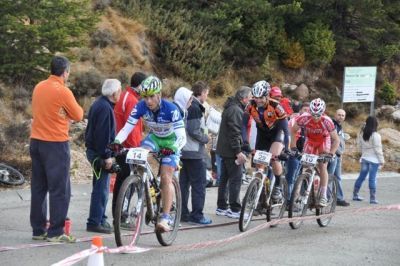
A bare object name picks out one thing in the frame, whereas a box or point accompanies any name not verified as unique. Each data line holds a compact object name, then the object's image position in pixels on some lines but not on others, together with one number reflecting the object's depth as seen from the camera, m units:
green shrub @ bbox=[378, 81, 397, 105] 31.16
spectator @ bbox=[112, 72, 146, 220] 9.32
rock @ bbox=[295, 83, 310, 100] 27.89
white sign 22.70
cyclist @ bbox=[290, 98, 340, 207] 11.08
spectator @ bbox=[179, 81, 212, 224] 10.19
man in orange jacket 8.06
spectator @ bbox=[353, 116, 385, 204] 14.95
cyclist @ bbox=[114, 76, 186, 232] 8.20
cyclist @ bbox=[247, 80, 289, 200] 10.41
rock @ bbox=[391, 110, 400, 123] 29.34
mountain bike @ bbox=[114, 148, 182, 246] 7.73
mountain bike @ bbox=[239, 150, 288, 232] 9.94
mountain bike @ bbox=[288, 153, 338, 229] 10.59
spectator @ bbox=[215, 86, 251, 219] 10.86
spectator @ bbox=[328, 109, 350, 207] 13.56
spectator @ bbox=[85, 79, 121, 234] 8.88
